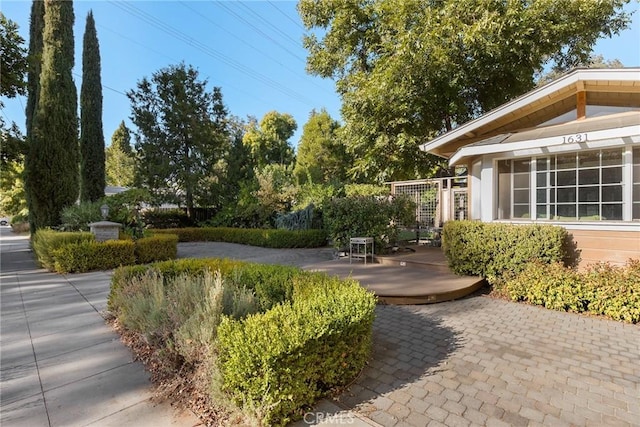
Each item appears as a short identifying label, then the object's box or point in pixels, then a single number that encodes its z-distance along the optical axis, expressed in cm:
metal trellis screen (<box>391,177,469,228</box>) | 1051
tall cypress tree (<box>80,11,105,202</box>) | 1415
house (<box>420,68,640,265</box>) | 518
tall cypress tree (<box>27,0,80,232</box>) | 1080
